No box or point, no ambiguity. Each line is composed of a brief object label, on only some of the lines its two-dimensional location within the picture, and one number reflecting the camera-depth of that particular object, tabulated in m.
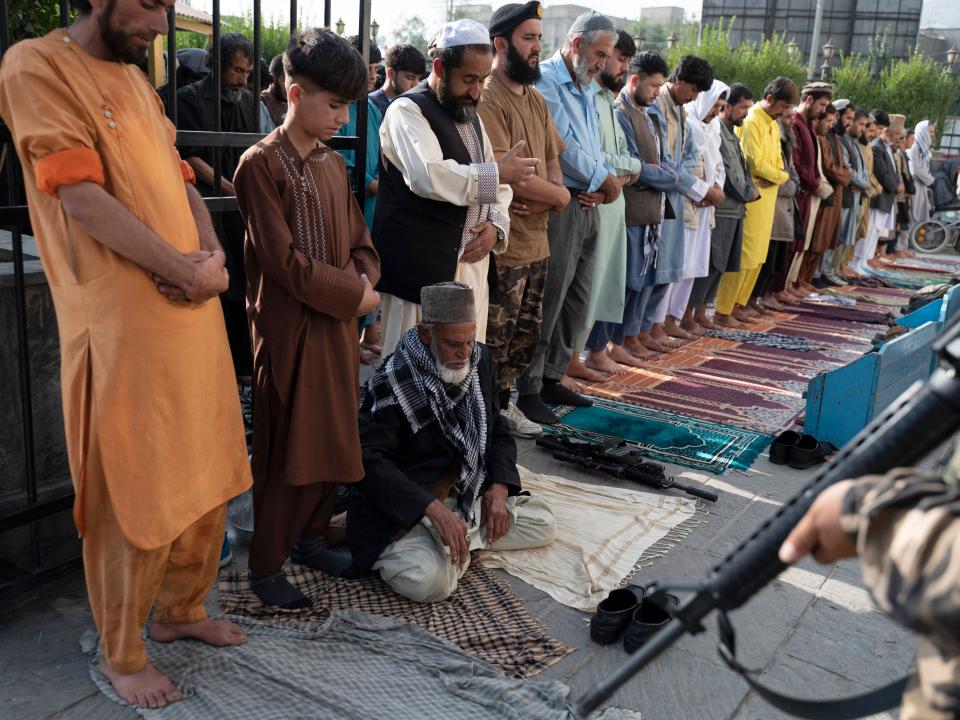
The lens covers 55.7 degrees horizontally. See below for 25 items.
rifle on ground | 4.09
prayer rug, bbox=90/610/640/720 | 2.42
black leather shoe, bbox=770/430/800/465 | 4.59
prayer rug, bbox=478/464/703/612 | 3.23
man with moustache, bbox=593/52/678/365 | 5.88
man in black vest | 3.72
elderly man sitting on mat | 3.01
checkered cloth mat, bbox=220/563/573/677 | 2.76
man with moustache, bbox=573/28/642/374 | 5.38
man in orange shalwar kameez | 2.06
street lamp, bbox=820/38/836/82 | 27.06
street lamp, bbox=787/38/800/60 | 33.31
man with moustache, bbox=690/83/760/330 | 7.19
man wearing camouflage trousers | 4.34
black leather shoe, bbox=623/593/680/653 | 2.75
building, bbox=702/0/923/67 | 45.81
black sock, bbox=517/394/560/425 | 4.99
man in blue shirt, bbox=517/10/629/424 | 5.00
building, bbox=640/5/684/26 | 73.94
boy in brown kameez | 2.69
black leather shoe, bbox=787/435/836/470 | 4.52
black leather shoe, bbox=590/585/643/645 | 2.83
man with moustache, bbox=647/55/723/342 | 6.17
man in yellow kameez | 7.63
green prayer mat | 4.60
